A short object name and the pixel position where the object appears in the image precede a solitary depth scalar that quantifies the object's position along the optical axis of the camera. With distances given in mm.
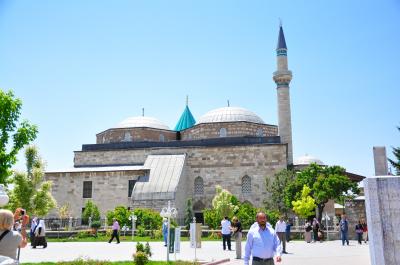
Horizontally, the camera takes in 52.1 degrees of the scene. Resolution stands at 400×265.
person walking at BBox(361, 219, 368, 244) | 17698
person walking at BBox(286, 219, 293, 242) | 19050
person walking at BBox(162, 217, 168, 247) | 15311
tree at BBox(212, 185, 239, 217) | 23047
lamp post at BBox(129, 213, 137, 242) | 20828
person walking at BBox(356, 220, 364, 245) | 16780
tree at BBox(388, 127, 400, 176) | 25562
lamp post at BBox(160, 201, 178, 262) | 11264
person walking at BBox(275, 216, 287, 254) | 12766
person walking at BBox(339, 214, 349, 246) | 15891
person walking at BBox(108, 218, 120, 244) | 17109
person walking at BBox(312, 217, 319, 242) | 18609
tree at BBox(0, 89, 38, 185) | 14039
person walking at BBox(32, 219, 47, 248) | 15094
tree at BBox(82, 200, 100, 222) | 25922
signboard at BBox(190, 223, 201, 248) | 13155
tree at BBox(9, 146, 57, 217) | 20859
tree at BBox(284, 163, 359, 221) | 22938
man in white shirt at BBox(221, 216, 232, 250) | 13466
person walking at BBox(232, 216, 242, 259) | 11141
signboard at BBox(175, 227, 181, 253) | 11141
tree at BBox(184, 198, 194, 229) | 25766
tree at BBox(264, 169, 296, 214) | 25869
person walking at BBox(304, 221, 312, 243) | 18084
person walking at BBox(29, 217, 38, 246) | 15420
